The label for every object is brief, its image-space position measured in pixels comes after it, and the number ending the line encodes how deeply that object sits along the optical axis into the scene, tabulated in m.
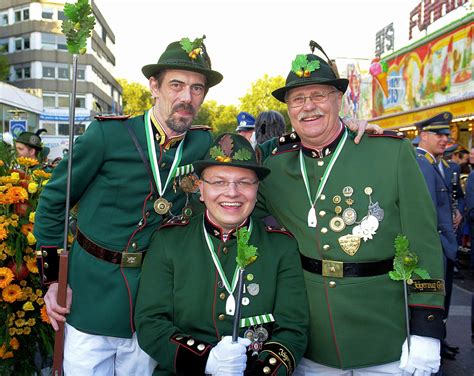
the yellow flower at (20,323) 3.50
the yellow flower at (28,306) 3.45
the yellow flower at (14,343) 3.48
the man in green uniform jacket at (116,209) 2.76
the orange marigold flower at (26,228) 3.53
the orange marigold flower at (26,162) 4.21
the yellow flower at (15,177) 3.65
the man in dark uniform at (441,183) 5.34
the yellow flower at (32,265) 3.48
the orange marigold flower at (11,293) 3.37
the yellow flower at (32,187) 3.68
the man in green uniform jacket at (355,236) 2.57
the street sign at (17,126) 11.60
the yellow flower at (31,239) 3.46
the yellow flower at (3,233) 3.37
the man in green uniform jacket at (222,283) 2.50
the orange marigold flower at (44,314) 3.46
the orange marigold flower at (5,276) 3.33
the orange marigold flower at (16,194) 3.53
